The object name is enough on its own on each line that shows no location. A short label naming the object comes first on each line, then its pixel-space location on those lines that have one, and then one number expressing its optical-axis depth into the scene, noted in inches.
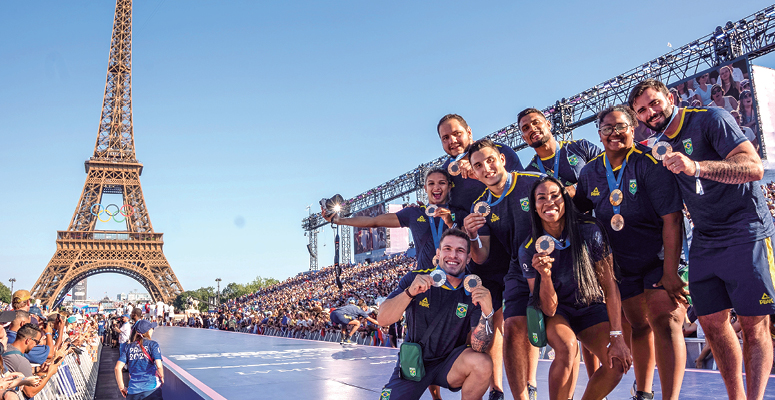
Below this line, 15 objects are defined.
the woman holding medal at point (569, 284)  105.0
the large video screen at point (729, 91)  648.4
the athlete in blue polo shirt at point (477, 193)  121.0
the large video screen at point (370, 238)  1546.8
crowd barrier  255.8
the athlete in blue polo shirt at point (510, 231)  112.7
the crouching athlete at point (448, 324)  104.3
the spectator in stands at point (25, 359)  154.0
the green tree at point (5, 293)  3470.0
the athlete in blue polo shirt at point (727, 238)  97.8
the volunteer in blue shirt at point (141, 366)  210.4
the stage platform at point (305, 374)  165.2
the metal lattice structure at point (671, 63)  624.6
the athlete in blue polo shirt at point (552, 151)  135.3
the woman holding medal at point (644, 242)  108.1
